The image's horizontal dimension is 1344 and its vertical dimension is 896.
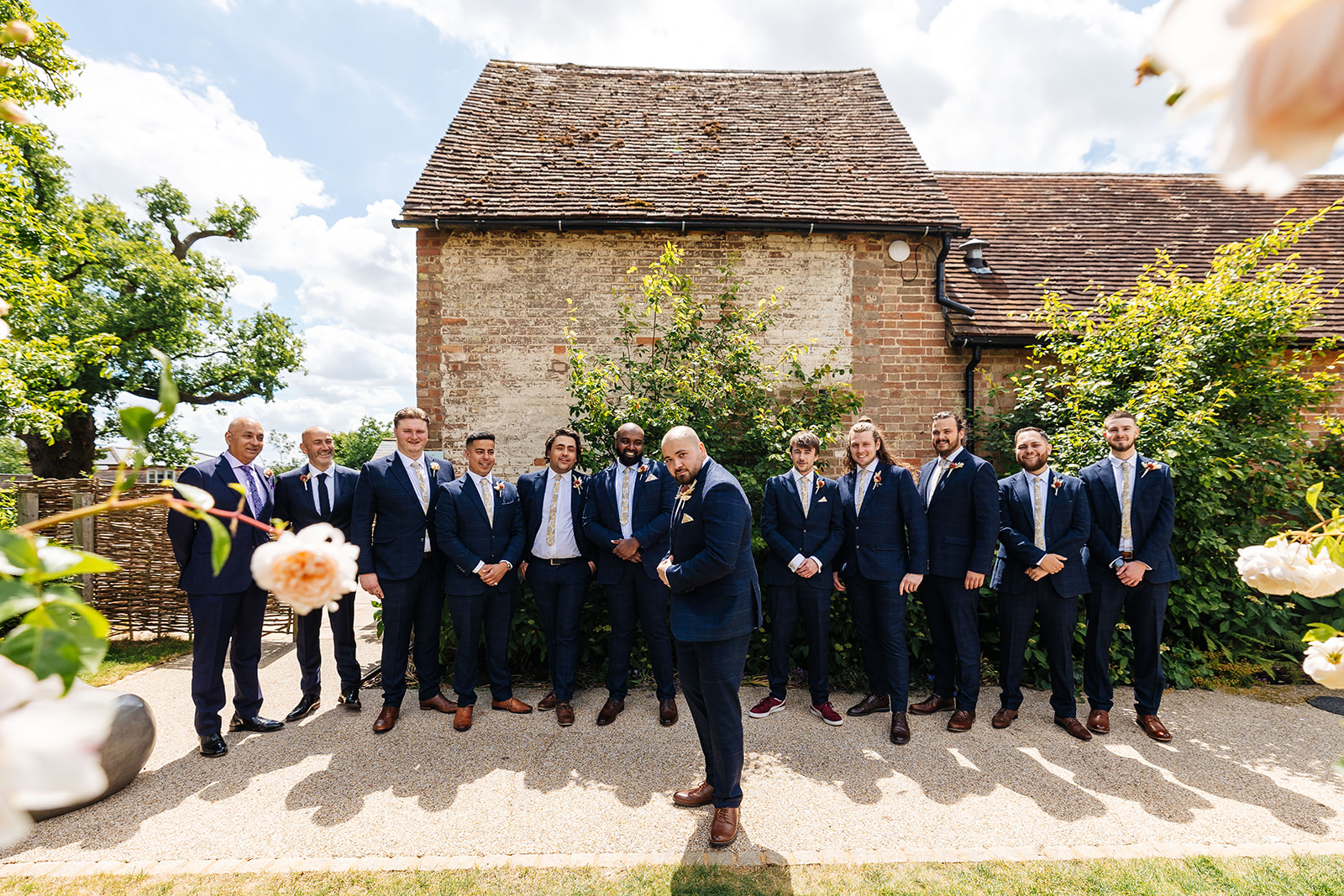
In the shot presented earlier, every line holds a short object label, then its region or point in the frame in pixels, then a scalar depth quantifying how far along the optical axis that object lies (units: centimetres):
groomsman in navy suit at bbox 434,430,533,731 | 510
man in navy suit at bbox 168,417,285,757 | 462
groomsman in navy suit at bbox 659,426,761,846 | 349
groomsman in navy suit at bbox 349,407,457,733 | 510
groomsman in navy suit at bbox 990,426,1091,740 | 495
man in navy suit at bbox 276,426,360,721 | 532
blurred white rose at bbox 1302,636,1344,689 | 130
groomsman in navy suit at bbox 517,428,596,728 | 532
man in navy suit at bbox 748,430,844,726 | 524
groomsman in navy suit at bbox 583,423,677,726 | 524
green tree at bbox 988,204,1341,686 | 580
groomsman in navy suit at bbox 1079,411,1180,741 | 489
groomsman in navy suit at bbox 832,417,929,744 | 500
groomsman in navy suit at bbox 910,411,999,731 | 494
